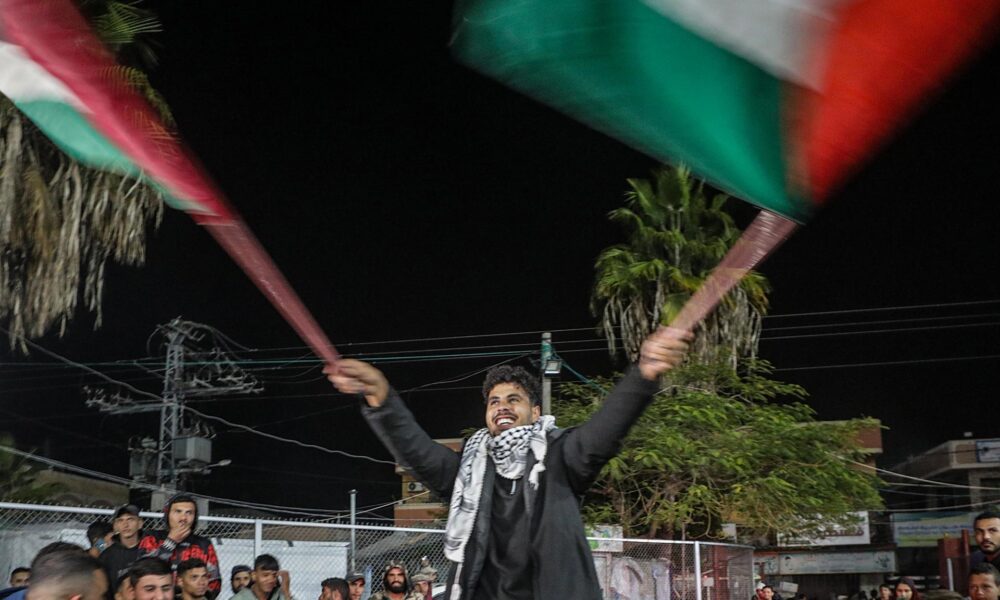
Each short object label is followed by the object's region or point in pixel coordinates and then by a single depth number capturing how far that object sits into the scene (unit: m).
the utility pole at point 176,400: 30.39
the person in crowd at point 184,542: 6.90
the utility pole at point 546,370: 19.69
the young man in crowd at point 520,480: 3.62
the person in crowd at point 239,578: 9.22
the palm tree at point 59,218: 11.36
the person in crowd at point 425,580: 10.45
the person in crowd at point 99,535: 7.91
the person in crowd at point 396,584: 10.03
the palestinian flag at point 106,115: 2.95
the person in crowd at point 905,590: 13.05
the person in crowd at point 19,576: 8.16
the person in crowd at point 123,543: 7.25
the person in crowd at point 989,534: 7.45
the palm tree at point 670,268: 22.75
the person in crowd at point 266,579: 8.77
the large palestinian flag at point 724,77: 2.42
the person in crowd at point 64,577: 3.83
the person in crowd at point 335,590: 9.32
